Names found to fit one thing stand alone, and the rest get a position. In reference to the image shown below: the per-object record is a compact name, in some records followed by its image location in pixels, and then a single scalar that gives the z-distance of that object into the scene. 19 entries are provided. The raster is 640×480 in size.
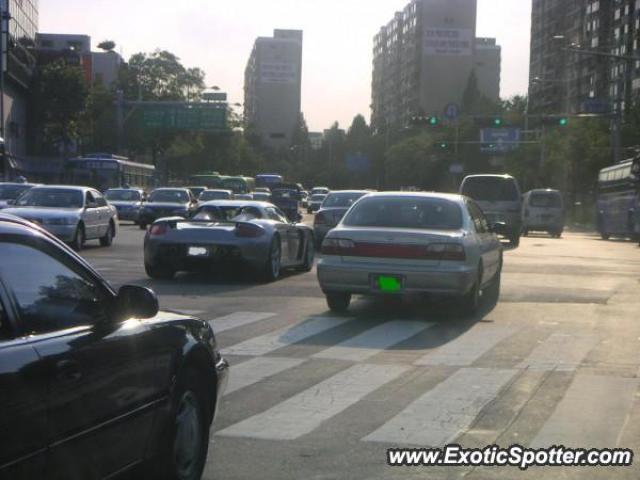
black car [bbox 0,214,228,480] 3.90
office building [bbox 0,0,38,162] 67.50
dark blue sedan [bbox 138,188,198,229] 37.03
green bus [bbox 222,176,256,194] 71.06
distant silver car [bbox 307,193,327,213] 64.81
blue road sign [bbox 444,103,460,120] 64.12
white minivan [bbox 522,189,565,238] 41.03
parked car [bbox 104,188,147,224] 42.12
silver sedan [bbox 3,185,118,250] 22.59
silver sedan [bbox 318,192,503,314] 12.18
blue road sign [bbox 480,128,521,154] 69.44
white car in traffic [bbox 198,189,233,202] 47.75
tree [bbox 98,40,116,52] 117.38
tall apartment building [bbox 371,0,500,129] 136.38
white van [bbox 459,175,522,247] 31.16
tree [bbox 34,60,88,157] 70.81
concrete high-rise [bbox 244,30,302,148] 189.62
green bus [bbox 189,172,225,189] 75.94
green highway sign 65.06
